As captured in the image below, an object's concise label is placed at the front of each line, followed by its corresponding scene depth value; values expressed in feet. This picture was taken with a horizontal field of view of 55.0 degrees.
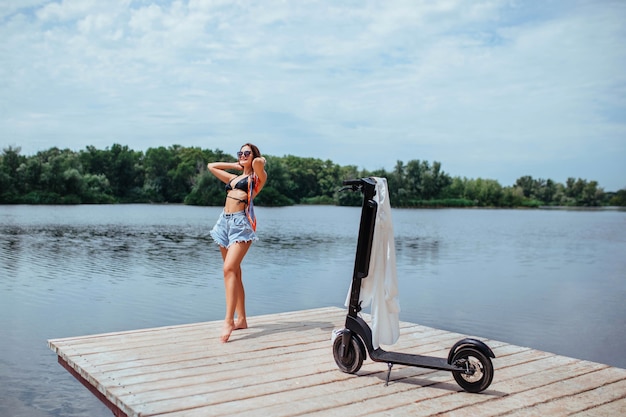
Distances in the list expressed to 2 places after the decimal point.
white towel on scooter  15.31
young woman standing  20.18
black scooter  14.56
